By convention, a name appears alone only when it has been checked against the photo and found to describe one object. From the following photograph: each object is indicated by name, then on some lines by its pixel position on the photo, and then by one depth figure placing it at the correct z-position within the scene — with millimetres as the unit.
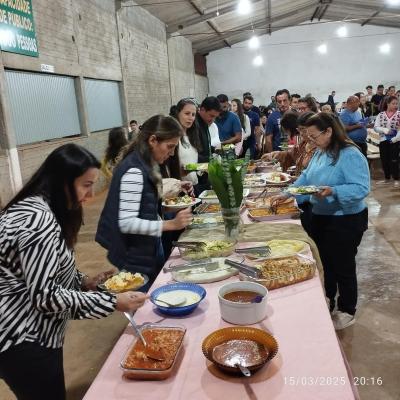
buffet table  1055
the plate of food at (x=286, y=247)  1876
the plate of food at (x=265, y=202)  2746
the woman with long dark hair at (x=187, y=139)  3395
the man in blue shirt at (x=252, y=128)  6504
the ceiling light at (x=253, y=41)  13480
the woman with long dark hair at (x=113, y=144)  4078
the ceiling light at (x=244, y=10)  11912
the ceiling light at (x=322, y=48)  16848
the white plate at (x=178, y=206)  2483
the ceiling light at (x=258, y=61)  18297
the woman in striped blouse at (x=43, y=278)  1210
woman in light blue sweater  2398
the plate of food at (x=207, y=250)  1906
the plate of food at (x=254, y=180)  3477
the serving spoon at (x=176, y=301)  1463
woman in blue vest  1863
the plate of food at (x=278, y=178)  3471
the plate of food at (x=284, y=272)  1595
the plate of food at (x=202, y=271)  1700
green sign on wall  5301
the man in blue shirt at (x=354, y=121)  6516
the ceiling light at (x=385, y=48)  17531
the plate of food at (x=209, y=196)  3013
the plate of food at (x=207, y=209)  2719
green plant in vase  2078
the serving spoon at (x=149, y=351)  1172
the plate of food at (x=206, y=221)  2439
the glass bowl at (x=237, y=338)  1100
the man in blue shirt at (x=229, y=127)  5363
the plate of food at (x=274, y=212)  2521
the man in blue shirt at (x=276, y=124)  5586
